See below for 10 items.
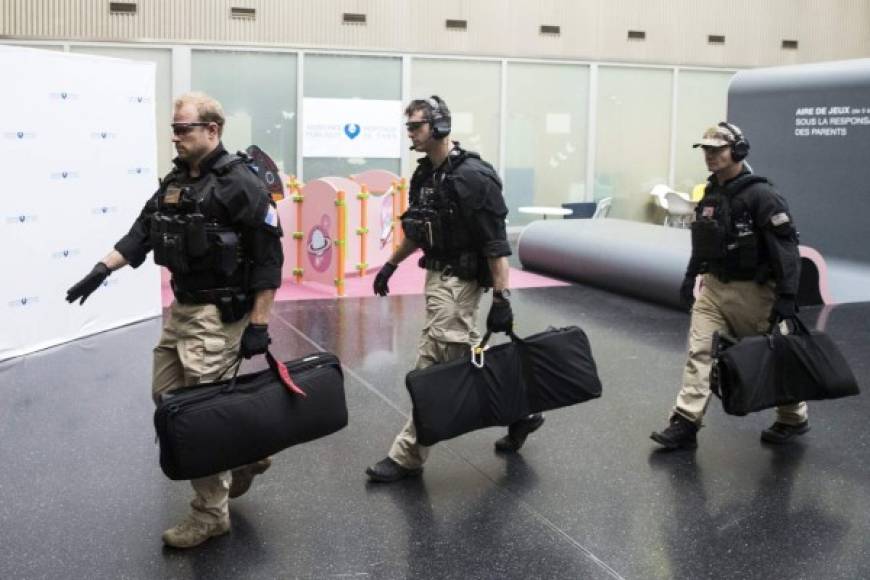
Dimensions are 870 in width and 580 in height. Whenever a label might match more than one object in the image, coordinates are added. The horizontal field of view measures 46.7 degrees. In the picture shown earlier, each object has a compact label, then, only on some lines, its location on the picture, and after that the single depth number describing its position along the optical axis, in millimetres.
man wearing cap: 5449
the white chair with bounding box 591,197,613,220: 17953
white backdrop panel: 7758
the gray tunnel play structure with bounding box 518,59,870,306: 10914
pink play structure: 11438
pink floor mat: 11266
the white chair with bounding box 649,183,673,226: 18672
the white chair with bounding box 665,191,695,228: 17094
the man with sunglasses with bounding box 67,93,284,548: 4148
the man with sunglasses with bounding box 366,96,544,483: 4957
